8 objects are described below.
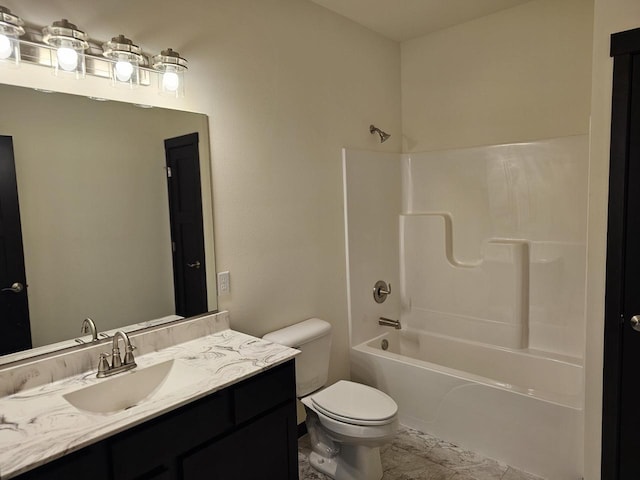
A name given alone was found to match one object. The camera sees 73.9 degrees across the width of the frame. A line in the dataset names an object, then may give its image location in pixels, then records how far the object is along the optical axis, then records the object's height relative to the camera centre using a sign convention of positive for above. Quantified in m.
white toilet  2.05 -1.03
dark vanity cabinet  1.23 -0.78
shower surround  2.38 -0.62
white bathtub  2.21 -1.16
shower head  3.07 +0.52
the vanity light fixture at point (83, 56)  1.47 +0.61
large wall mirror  1.57 +0.03
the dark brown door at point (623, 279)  1.81 -0.36
